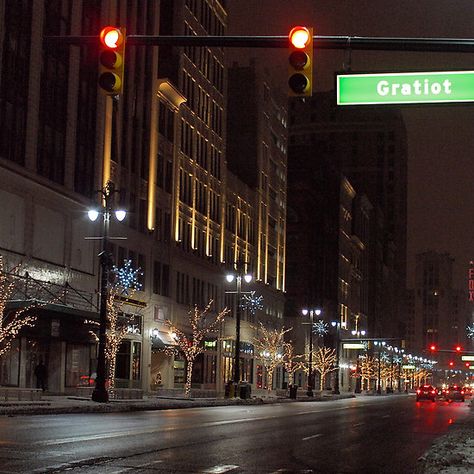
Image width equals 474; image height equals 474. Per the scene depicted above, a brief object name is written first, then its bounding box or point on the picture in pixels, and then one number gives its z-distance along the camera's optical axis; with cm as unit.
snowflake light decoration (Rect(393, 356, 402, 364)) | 15938
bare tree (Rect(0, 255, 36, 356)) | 3725
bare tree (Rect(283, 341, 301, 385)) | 8438
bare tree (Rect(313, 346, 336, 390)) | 9856
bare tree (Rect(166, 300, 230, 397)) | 5669
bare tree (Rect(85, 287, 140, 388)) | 4675
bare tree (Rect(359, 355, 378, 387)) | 13230
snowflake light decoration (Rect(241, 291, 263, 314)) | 7738
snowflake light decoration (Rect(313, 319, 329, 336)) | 10043
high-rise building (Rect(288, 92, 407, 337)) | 17238
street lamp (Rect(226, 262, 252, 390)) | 5693
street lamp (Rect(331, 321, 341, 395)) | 10097
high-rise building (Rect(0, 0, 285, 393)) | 4444
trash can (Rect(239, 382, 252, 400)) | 5766
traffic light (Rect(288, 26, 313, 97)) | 1367
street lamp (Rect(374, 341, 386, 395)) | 12901
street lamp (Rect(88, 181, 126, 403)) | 3900
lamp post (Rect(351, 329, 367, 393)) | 12800
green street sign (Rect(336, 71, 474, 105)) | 1394
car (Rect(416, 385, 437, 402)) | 7912
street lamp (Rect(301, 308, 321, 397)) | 7946
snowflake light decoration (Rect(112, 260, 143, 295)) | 5088
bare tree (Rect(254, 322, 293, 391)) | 7944
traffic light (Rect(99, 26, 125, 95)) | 1385
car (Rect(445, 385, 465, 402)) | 8538
